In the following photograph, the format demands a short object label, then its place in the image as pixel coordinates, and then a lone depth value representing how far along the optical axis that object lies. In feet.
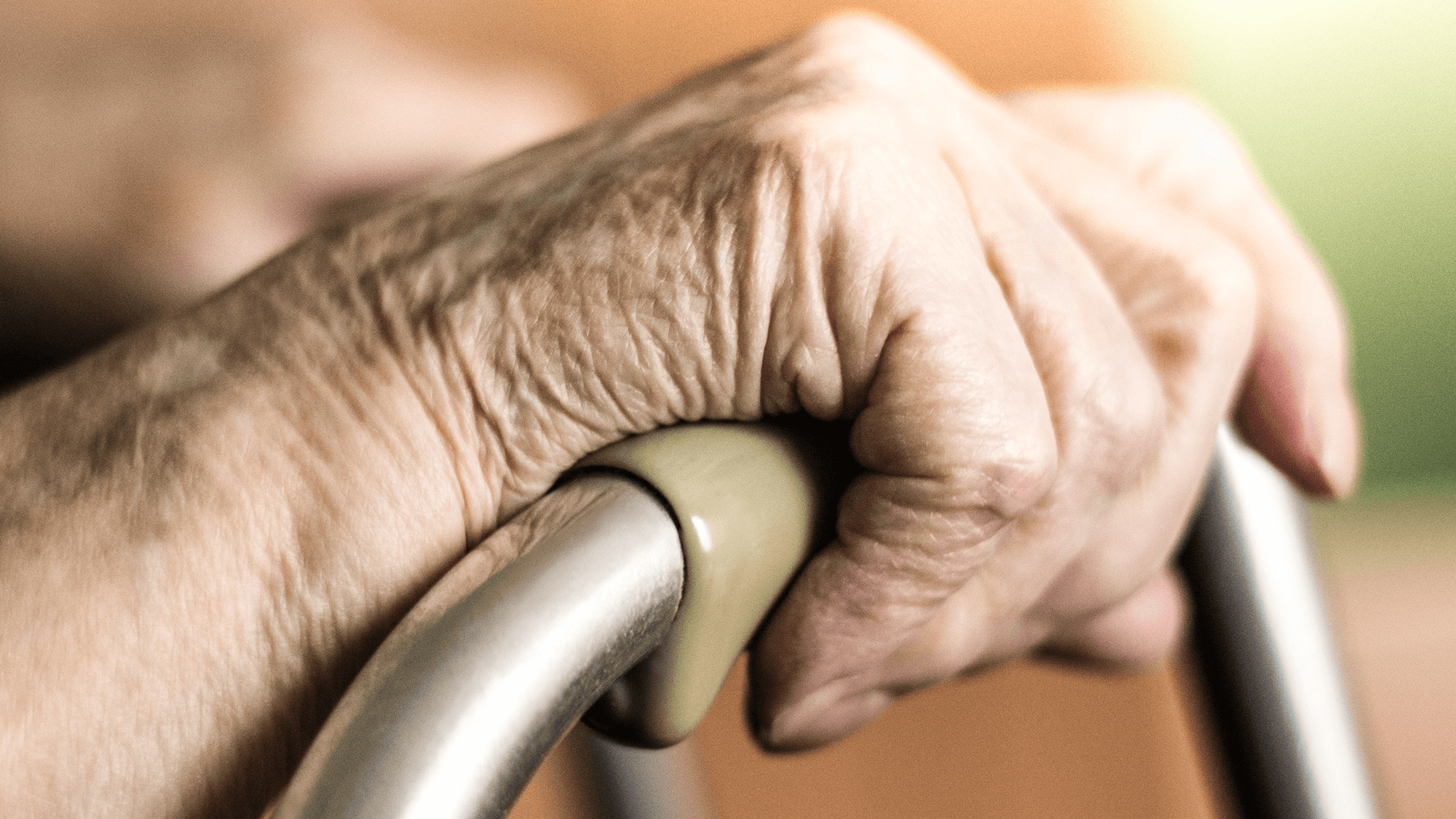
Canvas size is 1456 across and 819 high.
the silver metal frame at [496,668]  1.33
